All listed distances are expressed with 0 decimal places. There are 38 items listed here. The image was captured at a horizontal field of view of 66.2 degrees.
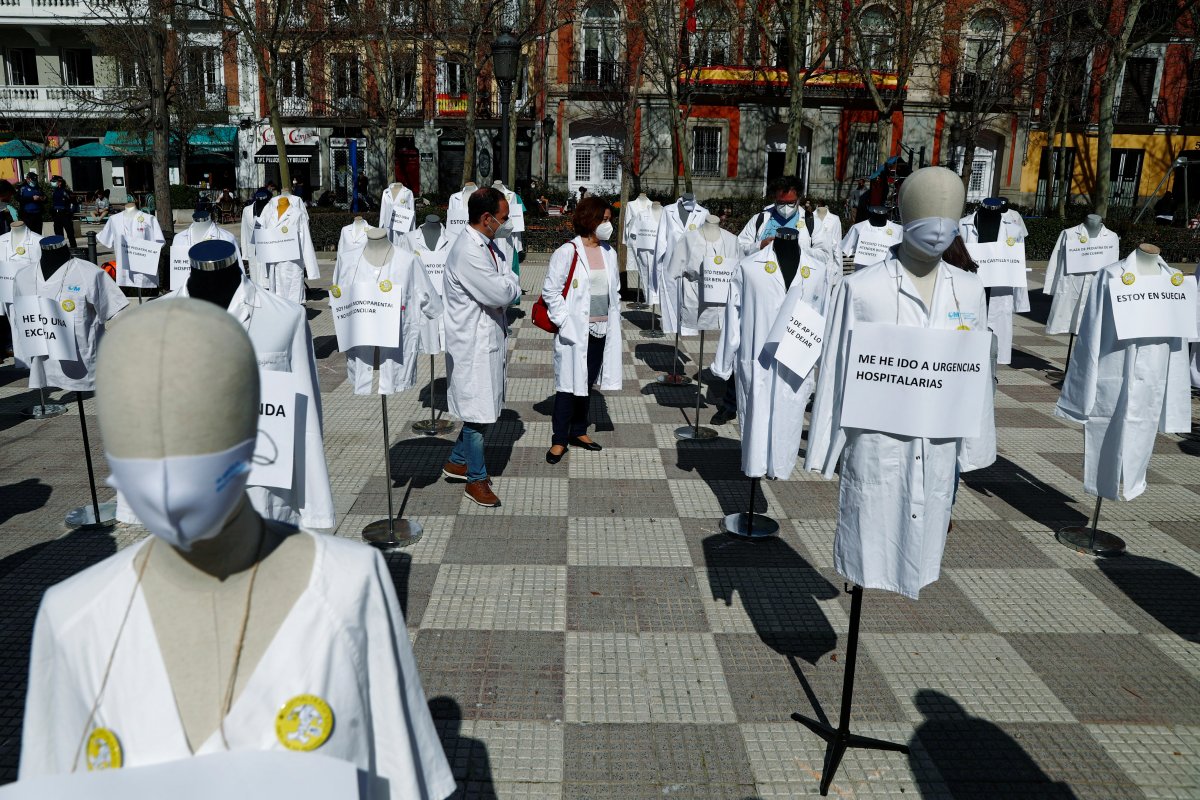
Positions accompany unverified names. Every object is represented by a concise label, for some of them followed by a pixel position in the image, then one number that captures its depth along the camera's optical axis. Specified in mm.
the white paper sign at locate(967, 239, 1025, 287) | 9367
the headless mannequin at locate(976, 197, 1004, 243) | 9422
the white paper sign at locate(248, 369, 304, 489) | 3373
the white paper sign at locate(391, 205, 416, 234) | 13078
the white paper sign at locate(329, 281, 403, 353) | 5574
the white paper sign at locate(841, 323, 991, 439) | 3254
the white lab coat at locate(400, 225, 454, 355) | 9734
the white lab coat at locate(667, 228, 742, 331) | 8719
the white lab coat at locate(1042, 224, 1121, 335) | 10727
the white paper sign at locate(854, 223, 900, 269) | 10258
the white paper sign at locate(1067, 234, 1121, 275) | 10391
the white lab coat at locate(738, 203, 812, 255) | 8031
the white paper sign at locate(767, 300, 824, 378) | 4914
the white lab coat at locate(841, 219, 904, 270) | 10547
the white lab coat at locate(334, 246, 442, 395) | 6090
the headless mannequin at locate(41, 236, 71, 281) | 6777
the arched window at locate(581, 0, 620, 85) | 34156
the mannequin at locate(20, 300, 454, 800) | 1487
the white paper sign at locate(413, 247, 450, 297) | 9734
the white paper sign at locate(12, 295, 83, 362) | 6227
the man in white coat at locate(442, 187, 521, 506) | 6152
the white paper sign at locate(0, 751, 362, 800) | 1328
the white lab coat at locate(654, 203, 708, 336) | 11406
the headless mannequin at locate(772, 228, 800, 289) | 6113
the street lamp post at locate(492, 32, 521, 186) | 11352
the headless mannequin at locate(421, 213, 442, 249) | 9906
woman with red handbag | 7195
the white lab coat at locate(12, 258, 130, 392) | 6336
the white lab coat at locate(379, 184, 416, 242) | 13688
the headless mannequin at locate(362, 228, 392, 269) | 6473
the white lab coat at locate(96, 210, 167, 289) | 11984
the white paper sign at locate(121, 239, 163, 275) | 10891
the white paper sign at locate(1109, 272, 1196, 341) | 5543
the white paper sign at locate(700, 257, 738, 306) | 8367
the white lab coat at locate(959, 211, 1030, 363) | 9289
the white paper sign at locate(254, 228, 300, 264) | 11766
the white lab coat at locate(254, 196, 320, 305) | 11781
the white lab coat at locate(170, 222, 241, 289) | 9891
